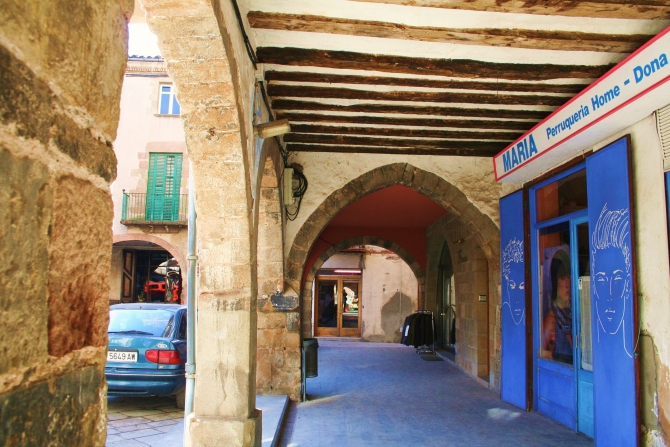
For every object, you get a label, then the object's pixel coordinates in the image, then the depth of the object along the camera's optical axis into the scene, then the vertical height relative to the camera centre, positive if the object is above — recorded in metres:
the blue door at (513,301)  5.79 -0.18
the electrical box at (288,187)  6.16 +1.15
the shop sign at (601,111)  3.09 +1.23
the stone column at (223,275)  3.40 +0.07
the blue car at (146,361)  5.21 -0.77
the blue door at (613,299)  3.74 -0.10
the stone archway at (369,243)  11.75 +0.71
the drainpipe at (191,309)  3.94 -0.19
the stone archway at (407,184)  6.50 +1.04
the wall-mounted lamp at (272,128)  3.99 +1.19
